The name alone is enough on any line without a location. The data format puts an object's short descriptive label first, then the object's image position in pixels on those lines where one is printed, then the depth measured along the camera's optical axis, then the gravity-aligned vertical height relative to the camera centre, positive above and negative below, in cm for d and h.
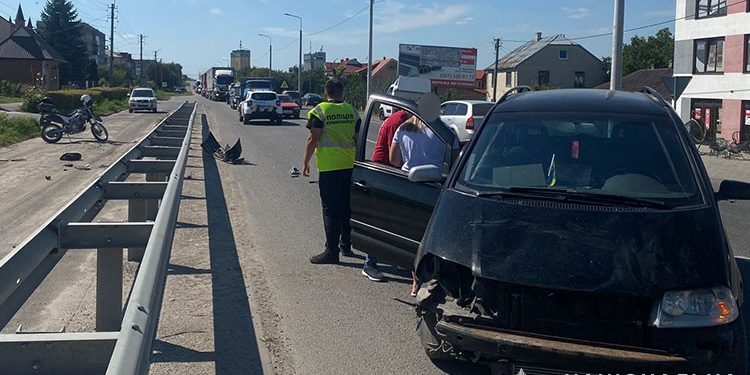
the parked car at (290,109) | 4641 -13
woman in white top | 705 -31
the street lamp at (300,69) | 7608 +366
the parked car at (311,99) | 7606 +75
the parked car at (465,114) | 2666 -11
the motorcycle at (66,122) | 2510 -66
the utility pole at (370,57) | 4882 +308
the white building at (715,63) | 3794 +268
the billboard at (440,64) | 7675 +443
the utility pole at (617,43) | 2217 +195
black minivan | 390 -69
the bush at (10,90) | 6359 +74
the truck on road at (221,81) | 8181 +237
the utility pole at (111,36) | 8894 +711
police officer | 812 -51
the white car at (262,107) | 3872 -5
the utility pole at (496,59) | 7956 +509
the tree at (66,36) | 9219 +730
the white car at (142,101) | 5294 +11
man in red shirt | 757 -23
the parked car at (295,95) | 5956 +85
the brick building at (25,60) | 7344 +353
